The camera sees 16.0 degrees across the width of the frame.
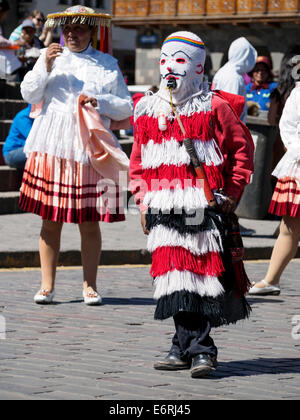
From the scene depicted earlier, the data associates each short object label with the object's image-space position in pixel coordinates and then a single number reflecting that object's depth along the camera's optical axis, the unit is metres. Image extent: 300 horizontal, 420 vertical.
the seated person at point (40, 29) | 17.77
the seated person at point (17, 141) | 12.37
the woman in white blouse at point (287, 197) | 8.00
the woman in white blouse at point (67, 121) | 7.44
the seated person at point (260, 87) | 13.96
